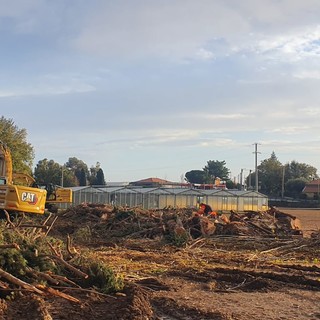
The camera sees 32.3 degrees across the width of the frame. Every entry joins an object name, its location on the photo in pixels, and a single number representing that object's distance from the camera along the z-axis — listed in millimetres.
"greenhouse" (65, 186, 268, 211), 53969
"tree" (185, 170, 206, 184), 145375
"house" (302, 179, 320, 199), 109369
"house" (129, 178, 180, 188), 128425
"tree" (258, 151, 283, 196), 121875
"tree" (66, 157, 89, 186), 130075
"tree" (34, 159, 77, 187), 101062
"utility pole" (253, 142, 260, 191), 105812
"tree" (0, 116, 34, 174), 52188
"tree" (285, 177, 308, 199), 117312
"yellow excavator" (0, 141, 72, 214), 18688
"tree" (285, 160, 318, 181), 135625
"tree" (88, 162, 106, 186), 121875
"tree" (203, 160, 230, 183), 146500
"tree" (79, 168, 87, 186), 125188
